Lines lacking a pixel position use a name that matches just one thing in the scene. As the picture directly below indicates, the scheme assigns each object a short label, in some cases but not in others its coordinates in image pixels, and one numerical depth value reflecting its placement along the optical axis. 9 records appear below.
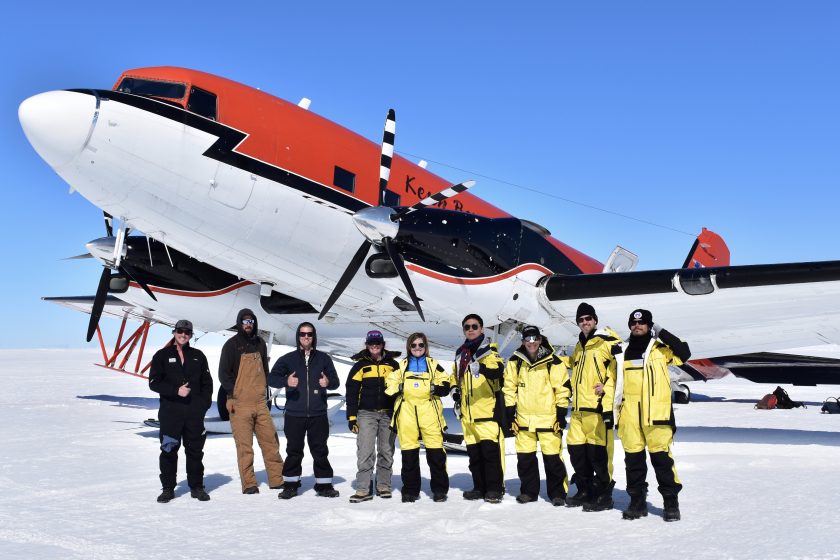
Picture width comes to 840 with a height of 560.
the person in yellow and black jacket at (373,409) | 7.98
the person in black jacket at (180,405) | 7.81
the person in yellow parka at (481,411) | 7.74
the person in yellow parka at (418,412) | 7.83
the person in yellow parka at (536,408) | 7.67
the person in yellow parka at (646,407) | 6.79
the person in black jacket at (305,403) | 8.04
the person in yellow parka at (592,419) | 7.39
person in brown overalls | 8.34
